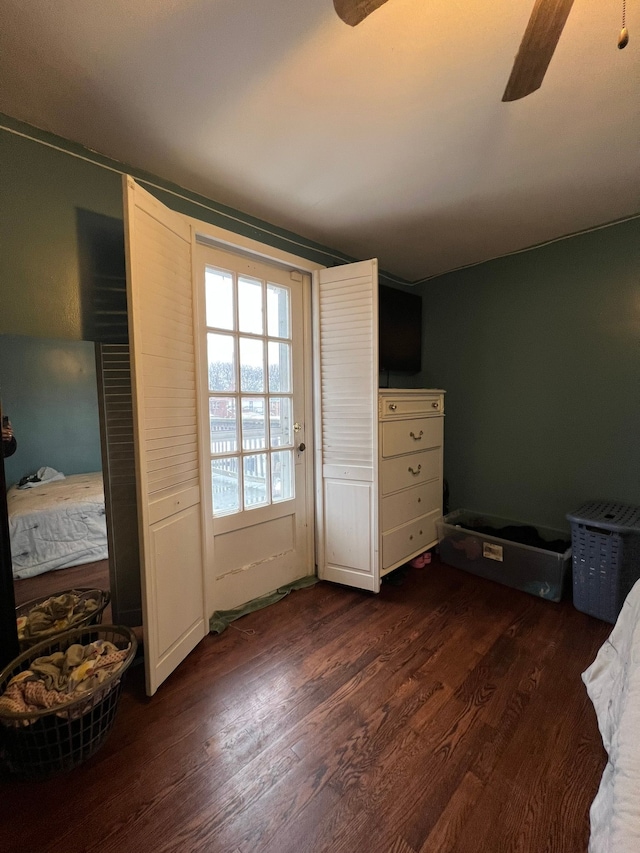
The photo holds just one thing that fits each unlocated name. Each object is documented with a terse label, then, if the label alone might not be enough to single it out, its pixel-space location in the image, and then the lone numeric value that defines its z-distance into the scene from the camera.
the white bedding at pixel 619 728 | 0.58
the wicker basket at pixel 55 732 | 1.05
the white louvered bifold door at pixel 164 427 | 1.36
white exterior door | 1.89
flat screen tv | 2.71
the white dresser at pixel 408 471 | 2.18
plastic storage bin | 2.06
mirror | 1.40
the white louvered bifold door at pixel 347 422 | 2.08
